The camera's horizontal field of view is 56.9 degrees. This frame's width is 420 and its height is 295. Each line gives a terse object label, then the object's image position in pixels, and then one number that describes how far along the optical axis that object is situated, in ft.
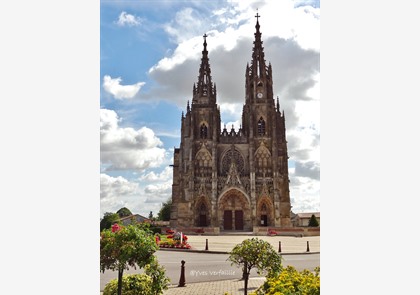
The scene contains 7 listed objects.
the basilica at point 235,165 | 145.89
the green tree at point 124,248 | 26.20
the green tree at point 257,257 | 29.25
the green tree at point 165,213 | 183.33
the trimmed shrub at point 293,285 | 22.41
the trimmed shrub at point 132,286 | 29.04
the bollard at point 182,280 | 34.88
